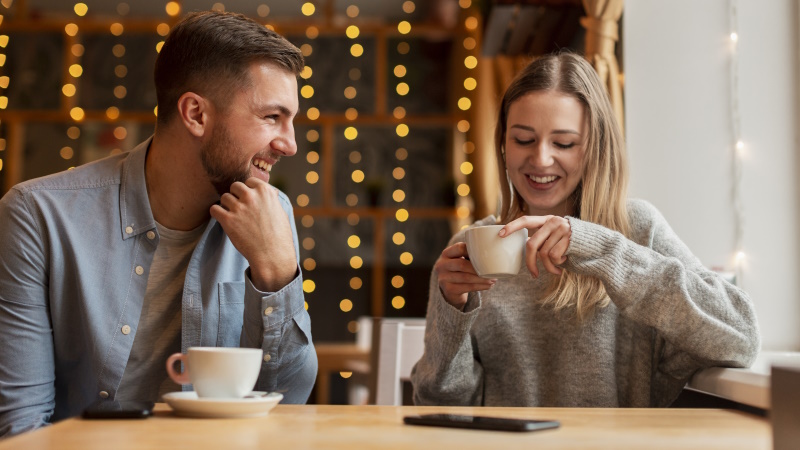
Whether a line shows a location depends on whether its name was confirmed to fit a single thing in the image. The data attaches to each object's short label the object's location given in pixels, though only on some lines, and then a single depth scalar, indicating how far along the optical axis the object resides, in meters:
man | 1.29
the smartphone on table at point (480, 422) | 0.80
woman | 1.22
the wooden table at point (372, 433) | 0.73
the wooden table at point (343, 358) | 3.66
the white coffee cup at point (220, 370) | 0.90
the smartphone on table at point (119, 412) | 0.87
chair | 1.65
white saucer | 0.87
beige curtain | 2.04
